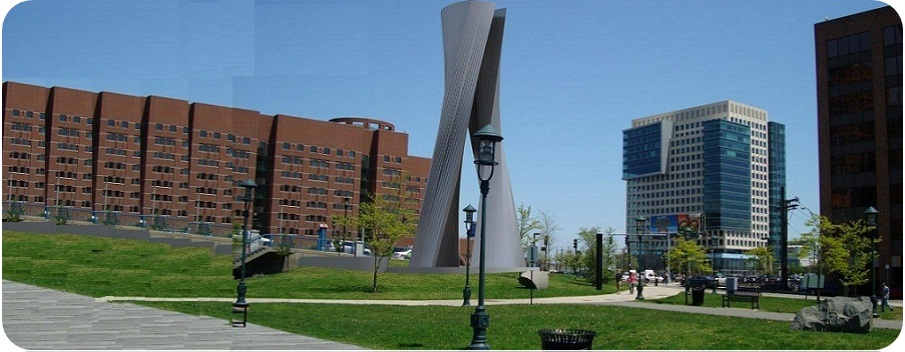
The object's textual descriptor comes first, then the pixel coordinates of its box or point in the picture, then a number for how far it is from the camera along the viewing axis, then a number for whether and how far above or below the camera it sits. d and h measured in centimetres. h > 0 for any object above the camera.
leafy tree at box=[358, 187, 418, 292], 2686 +52
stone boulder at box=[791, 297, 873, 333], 1182 -96
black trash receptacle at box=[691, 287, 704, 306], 2087 -125
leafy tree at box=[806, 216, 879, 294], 2397 -2
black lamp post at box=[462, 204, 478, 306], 1905 +55
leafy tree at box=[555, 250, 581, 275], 4364 -86
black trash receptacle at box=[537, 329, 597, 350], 901 -105
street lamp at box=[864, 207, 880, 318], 1715 +73
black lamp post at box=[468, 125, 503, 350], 985 +72
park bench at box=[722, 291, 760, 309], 1898 -117
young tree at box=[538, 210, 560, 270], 4718 +49
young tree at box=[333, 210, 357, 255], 3080 +71
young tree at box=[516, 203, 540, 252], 4369 +107
